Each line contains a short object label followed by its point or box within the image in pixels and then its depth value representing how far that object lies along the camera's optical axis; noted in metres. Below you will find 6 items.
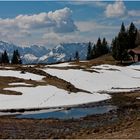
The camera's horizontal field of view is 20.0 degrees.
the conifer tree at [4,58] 183.57
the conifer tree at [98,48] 186.09
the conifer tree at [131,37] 171.80
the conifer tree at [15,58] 179.52
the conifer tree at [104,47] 188.12
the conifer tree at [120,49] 135.00
